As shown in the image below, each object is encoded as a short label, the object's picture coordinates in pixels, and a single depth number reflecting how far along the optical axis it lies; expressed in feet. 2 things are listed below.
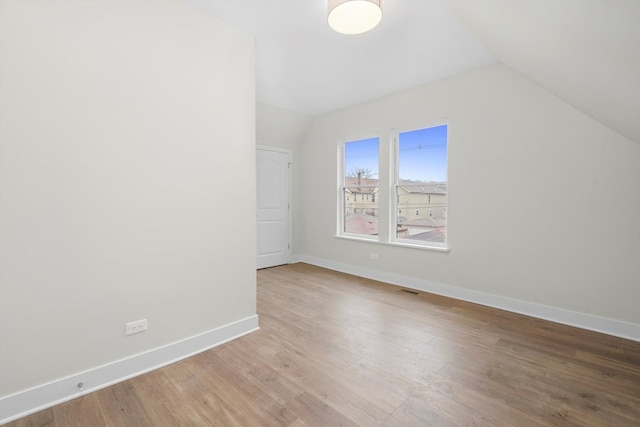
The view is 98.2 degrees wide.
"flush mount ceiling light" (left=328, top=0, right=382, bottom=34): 6.54
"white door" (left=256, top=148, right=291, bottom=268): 16.39
